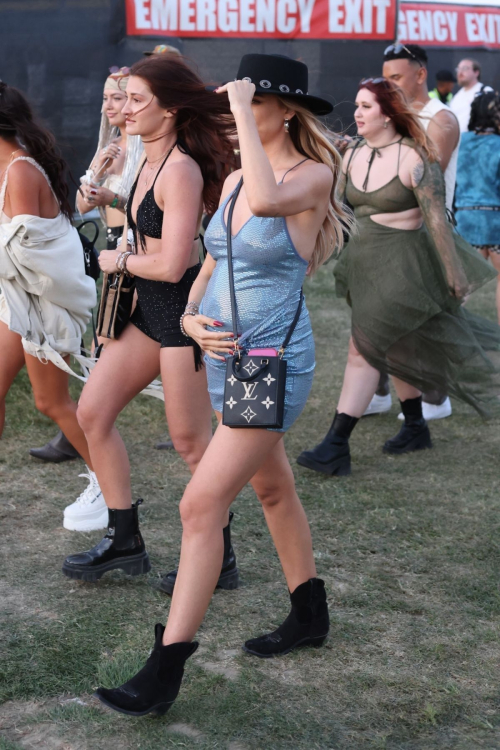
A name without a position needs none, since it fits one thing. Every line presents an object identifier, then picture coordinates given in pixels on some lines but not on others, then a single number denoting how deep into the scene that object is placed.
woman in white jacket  3.72
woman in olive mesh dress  4.58
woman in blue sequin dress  2.43
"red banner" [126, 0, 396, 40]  8.94
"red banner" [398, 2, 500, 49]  15.31
